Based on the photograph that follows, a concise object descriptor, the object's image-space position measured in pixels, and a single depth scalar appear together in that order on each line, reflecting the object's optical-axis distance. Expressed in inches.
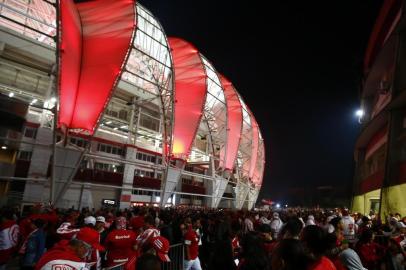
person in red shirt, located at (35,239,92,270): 125.3
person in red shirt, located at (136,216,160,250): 235.5
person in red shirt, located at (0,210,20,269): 253.6
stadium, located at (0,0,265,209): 835.4
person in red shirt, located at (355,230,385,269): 230.2
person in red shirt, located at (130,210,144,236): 297.3
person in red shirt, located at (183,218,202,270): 305.3
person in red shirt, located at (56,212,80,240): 227.0
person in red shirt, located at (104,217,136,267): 239.6
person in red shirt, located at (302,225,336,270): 122.2
